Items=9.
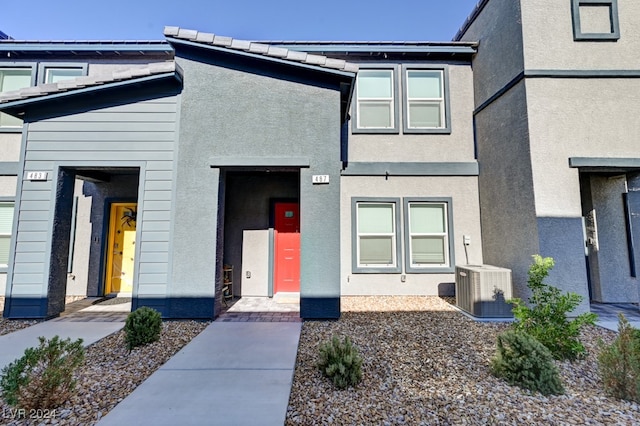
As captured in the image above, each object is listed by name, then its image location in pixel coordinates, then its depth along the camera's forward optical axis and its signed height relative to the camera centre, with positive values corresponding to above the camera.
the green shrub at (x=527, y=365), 3.27 -1.42
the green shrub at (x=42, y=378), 2.79 -1.33
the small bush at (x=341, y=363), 3.28 -1.39
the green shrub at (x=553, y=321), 4.01 -1.12
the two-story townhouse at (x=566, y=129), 5.98 +2.31
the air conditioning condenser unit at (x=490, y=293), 6.02 -1.07
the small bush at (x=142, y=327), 4.38 -1.30
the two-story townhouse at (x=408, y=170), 7.95 +1.89
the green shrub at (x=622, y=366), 3.17 -1.37
